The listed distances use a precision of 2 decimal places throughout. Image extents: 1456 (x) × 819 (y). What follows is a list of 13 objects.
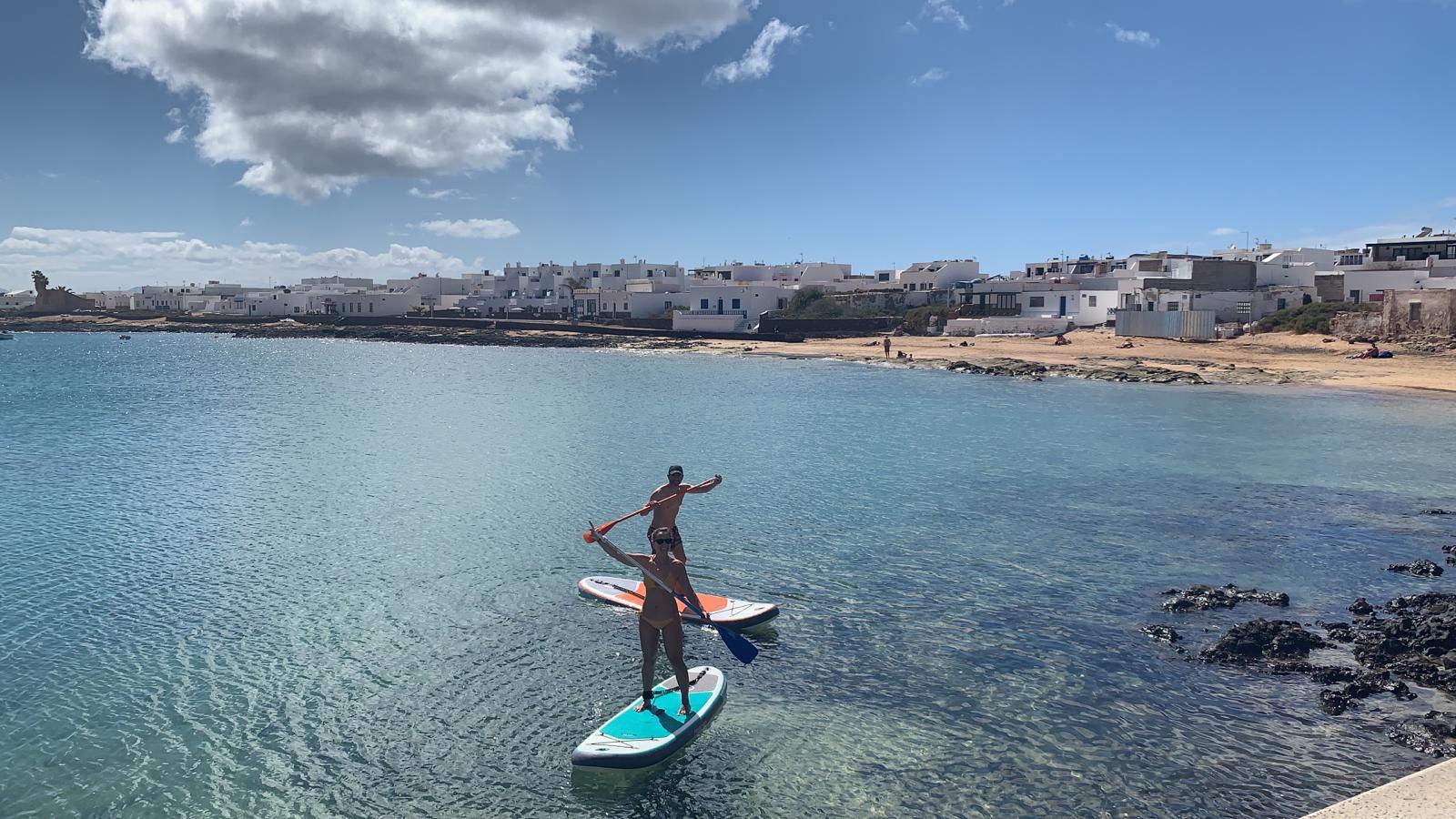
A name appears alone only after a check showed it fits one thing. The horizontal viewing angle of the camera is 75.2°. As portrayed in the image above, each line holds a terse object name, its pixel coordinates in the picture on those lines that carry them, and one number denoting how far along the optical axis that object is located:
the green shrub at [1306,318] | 68.69
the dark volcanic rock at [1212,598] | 17.00
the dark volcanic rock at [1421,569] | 18.62
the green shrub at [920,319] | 91.38
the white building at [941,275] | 101.25
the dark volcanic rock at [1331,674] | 13.73
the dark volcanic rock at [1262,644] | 14.62
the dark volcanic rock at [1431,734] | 11.55
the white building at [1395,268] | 71.56
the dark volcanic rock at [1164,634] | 15.45
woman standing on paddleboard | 11.80
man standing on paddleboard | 12.04
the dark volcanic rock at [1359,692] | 12.86
